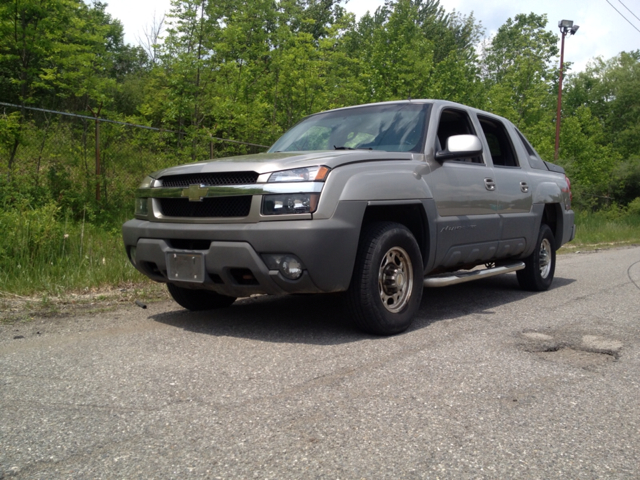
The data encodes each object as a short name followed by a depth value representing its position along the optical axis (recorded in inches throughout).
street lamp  1088.8
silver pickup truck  158.2
